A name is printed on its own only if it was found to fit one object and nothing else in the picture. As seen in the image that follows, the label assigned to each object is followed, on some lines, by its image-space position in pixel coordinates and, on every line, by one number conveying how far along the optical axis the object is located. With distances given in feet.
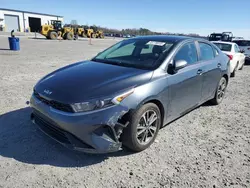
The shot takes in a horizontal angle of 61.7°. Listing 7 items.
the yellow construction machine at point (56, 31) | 101.55
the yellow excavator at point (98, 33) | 162.07
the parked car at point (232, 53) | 29.45
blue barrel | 51.83
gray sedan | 8.66
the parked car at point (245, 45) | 44.93
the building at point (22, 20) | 184.65
